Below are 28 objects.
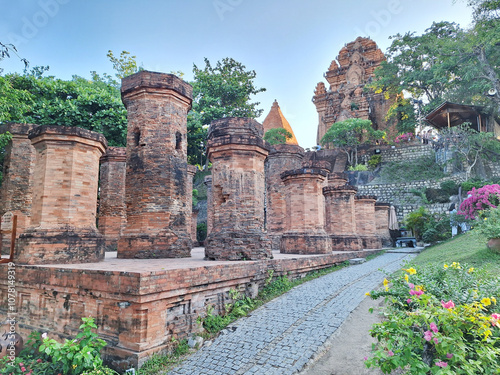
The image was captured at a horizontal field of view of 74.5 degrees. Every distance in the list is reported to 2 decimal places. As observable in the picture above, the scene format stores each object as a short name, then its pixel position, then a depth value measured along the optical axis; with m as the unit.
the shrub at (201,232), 21.78
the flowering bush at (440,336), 2.61
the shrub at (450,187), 22.17
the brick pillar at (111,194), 12.48
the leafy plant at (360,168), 29.38
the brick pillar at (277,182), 14.13
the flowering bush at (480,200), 13.70
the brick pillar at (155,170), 8.06
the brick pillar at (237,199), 7.28
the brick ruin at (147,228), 4.43
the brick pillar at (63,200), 6.38
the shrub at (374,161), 29.33
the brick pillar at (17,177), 9.87
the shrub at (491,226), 7.96
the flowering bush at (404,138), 30.88
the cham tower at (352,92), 37.03
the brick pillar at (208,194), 12.71
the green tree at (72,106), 13.84
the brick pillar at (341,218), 14.38
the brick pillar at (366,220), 17.09
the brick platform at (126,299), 4.17
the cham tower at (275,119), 49.34
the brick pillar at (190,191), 12.41
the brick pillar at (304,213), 11.13
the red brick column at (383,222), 20.14
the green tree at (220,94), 22.69
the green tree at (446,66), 21.17
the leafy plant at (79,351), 3.89
